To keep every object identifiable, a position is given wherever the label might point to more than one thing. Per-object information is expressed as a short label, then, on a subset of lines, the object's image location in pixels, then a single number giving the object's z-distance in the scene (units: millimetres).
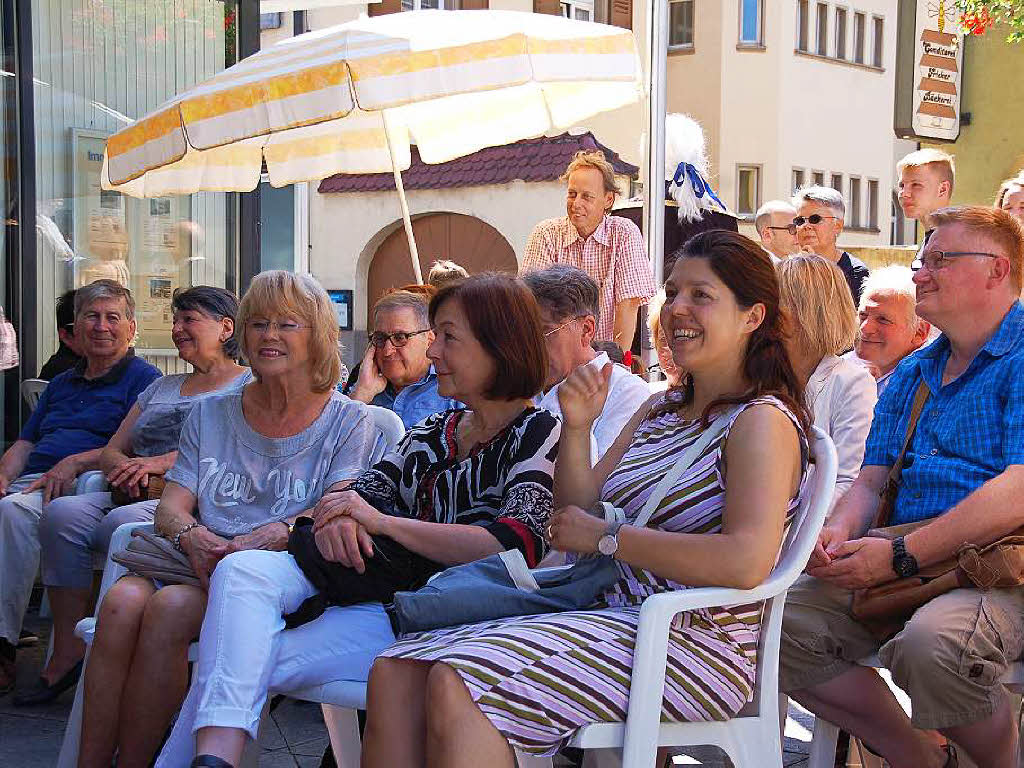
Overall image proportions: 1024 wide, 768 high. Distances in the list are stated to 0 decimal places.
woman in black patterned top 3082
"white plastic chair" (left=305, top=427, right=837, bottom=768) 2672
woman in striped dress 2627
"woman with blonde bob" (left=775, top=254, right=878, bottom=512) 4059
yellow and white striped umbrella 5555
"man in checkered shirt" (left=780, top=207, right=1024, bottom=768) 3041
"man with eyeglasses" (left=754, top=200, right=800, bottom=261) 8031
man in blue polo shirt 5605
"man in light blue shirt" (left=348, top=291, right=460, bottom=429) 5137
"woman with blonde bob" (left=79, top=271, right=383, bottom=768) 3484
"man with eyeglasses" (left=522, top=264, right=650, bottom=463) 4133
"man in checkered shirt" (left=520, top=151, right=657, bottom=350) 6523
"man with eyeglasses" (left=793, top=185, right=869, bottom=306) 6699
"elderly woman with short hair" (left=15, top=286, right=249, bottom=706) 4871
